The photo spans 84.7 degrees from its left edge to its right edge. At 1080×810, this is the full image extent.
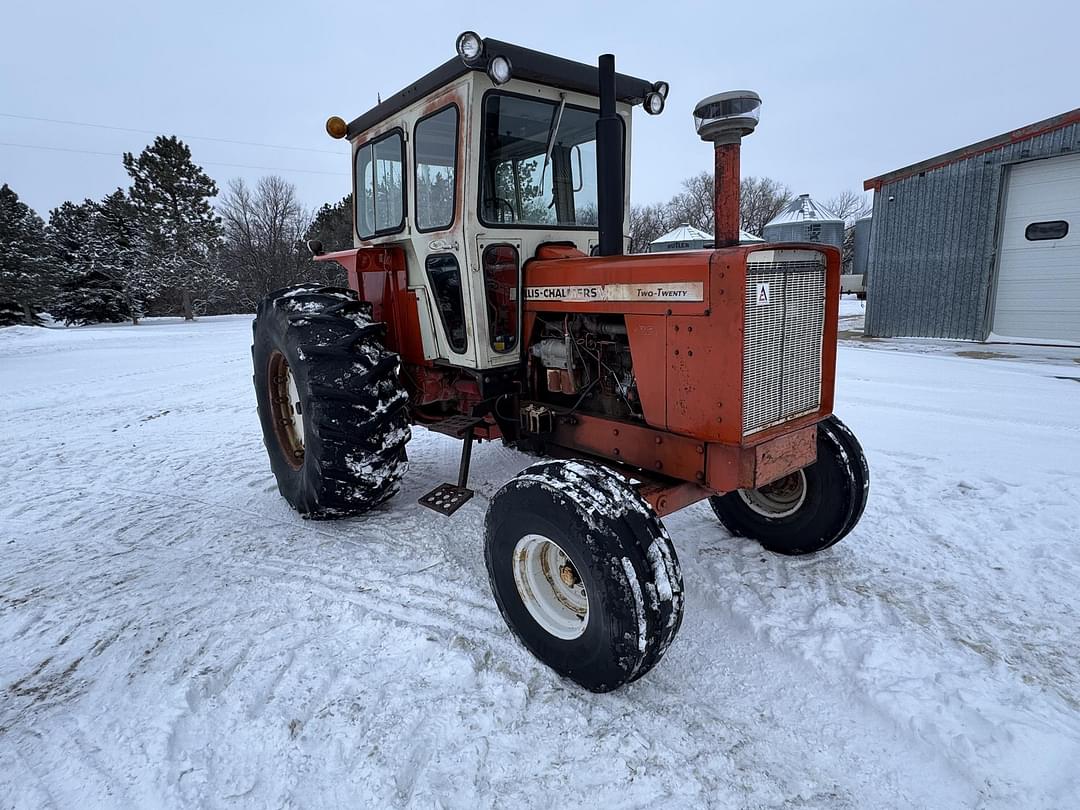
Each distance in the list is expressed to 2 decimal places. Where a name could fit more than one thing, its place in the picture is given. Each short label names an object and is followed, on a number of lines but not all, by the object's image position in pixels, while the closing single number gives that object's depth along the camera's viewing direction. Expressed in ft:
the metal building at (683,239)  81.56
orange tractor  7.63
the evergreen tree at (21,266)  77.05
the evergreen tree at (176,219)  82.64
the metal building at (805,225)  78.64
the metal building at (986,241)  32.76
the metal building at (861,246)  89.66
